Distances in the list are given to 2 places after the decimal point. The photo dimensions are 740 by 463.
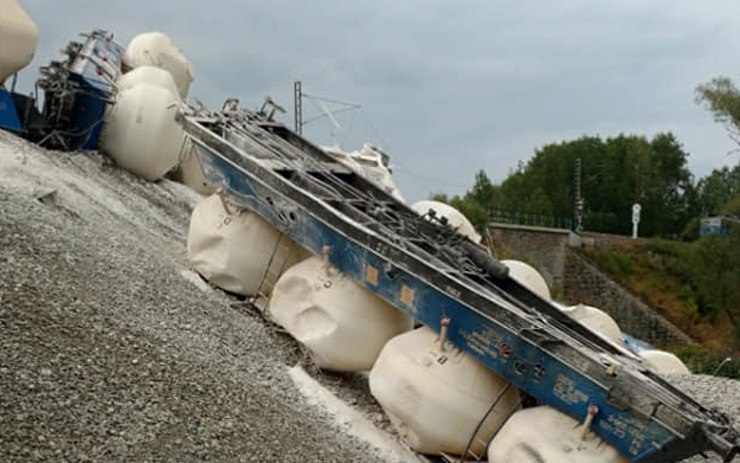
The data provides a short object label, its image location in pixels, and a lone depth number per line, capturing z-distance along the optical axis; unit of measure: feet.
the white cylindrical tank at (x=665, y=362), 44.84
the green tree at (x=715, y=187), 188.24
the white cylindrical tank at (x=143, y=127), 51.67
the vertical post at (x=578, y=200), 157.89
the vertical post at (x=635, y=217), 156.46
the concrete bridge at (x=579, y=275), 133.80
